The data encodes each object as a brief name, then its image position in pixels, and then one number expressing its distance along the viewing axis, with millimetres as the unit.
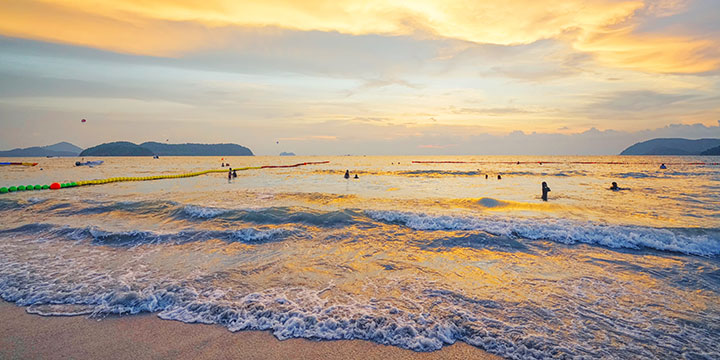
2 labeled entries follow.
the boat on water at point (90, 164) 71525
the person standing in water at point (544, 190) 18867
